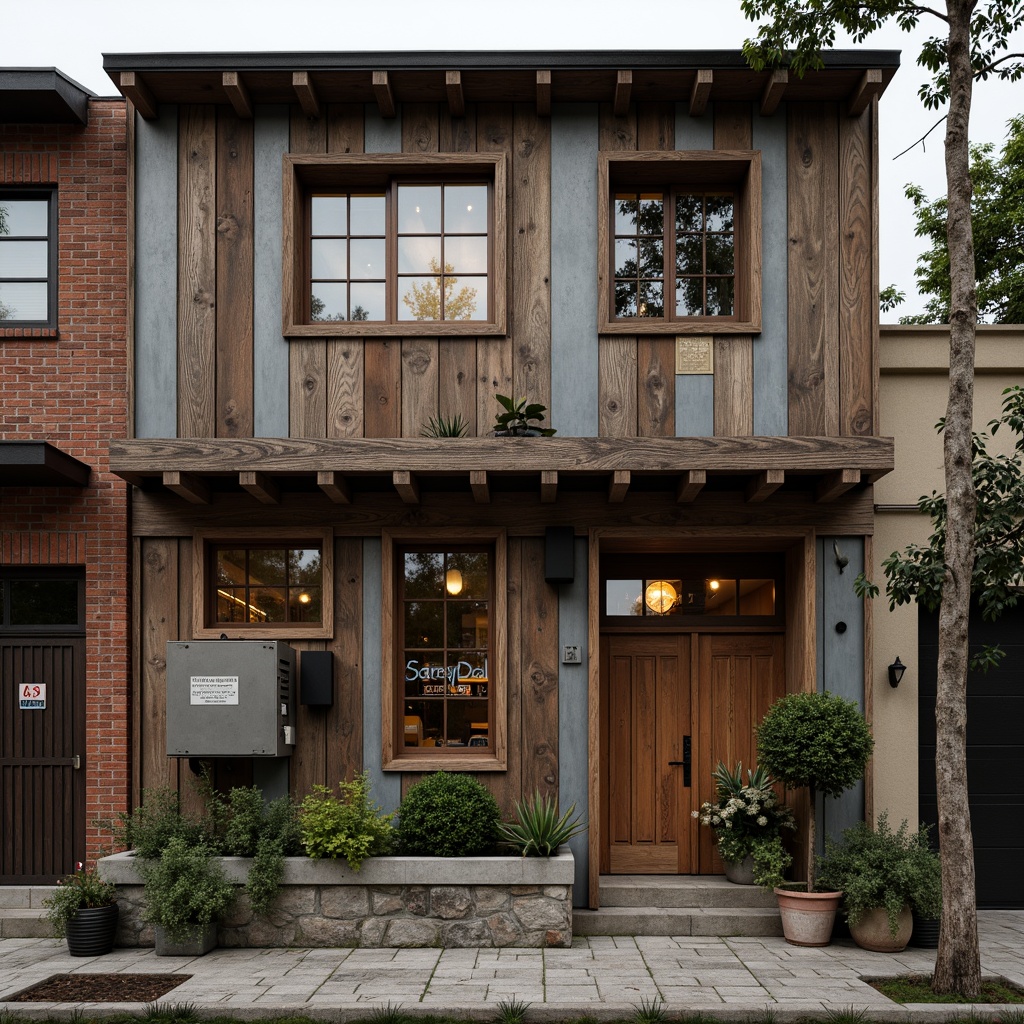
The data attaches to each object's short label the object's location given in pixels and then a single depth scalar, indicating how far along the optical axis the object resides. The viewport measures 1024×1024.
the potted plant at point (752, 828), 7.47
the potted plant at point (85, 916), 6.93
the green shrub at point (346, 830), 6.98
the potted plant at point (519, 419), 7.58
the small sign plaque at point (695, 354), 8.02
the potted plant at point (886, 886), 6.93
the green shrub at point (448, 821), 7.16
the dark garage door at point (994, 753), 8.28
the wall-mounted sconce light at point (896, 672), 7.93
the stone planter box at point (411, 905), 7.01
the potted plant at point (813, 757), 7.05
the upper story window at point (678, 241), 8.27
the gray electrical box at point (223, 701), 7.36
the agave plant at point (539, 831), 7.19
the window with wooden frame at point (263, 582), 8.15
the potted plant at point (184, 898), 6.74
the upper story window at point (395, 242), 8.27
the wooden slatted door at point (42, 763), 7.99
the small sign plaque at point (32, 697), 8.08
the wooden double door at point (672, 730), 8.43
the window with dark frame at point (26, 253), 8.41
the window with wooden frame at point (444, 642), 8.02
